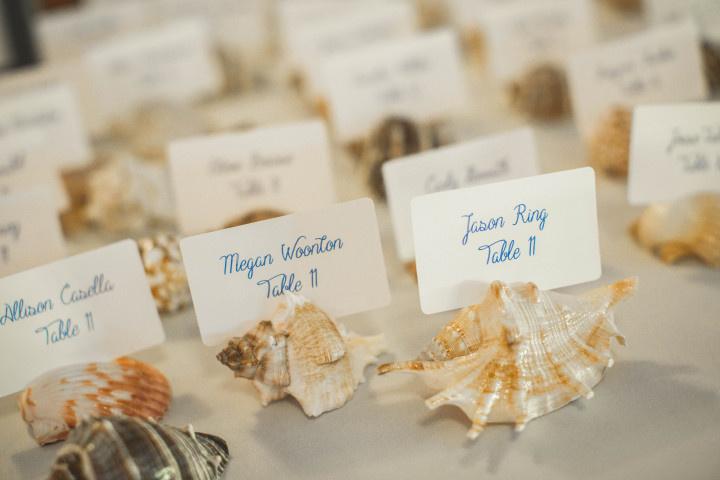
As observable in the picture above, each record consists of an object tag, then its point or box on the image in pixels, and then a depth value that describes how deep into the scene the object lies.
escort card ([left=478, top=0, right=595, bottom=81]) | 0.70
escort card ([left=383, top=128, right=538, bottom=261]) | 0.49
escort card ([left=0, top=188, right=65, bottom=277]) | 0.51
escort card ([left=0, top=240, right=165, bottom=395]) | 0.43
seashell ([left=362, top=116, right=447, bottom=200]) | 0.60
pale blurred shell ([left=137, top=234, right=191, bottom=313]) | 0.50
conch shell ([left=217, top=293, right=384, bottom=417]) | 0.42
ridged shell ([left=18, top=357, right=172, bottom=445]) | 0.42
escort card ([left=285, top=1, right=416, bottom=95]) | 0.73
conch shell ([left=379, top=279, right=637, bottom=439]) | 0.40
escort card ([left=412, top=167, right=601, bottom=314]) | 0.42
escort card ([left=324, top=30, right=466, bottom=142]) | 0.64
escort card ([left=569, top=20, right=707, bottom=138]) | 0.60
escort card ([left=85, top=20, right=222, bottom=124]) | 0.73
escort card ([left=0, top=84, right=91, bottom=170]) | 0.64
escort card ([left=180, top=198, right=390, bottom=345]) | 0.43
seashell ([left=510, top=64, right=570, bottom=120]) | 0.67
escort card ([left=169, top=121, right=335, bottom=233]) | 0.54
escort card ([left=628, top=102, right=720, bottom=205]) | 0.49
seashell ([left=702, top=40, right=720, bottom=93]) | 0.65
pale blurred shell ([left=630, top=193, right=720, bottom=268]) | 0.49
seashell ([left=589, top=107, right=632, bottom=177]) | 0.58
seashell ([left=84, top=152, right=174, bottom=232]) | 0.59
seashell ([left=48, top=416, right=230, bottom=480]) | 0.37
